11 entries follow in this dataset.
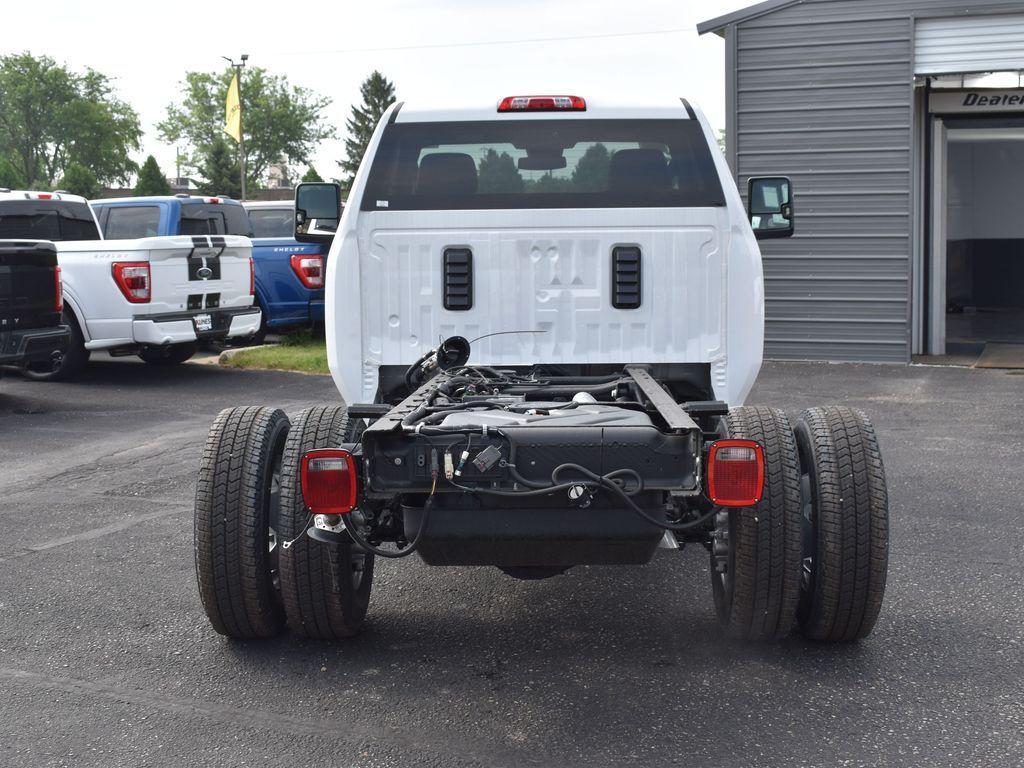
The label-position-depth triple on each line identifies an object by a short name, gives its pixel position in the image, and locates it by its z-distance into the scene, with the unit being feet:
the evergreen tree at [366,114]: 304.09
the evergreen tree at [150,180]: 199.32
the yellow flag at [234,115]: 143.74
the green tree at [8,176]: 196.54
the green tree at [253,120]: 327.26
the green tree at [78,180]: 205.80
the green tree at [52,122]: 285.64
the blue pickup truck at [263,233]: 45.36
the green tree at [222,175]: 268.62
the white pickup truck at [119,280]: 40.09
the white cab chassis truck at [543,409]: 12.82
